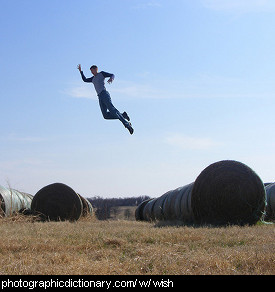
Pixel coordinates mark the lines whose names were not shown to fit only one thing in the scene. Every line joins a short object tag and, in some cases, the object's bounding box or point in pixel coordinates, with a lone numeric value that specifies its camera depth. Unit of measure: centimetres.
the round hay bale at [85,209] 1988
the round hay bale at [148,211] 2262
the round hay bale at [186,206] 1520
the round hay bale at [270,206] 1681
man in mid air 751
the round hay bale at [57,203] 1855
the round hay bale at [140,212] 2681
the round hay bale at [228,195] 1420
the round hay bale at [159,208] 1974
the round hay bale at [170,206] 1766
